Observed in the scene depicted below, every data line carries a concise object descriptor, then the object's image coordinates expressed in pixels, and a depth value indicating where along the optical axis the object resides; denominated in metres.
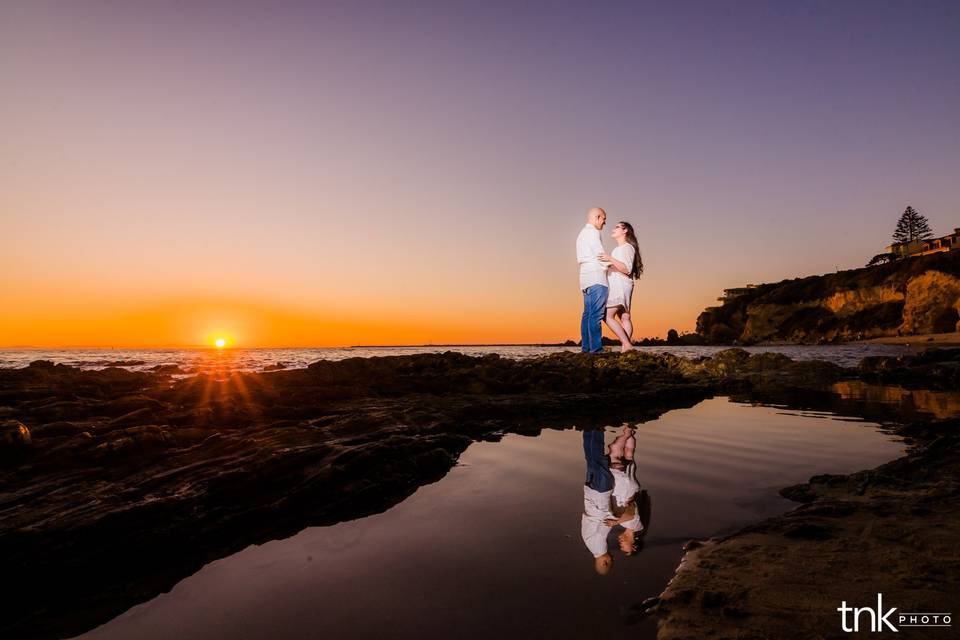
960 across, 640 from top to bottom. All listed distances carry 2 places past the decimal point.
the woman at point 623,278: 10.74
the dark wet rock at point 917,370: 9.68
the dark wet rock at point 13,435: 3.30
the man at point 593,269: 10.45
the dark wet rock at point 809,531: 2.00
